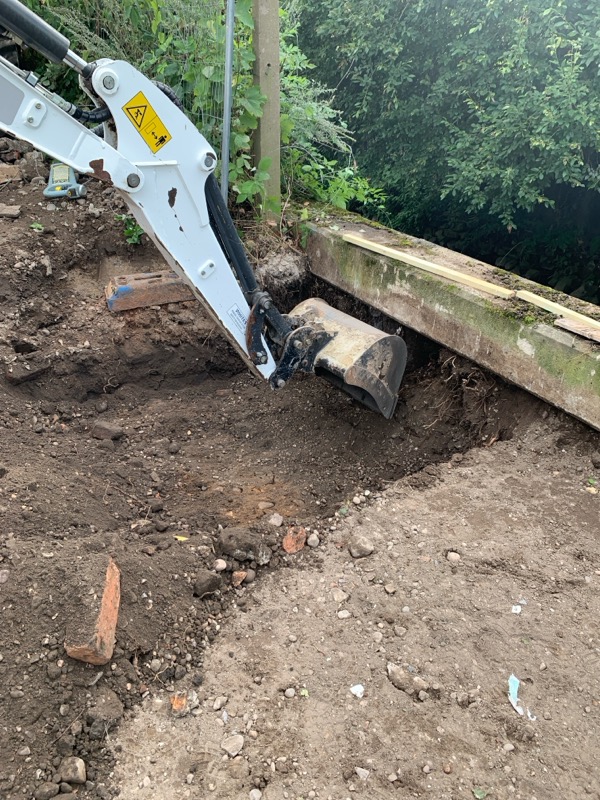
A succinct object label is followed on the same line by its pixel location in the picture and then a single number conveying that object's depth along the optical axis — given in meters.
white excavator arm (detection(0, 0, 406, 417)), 2.63
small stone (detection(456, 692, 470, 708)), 2.37
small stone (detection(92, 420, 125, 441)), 4.03
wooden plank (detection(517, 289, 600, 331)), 3.53
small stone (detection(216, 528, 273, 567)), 3.00
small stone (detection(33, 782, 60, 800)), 2.08
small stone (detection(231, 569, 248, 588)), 2.90
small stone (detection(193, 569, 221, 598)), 2.79
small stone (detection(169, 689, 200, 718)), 2.39
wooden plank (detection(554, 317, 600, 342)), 3.38
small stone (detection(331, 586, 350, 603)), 2.78
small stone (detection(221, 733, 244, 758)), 2.26
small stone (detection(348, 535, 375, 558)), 2.99
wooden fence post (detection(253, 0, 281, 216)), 4.45
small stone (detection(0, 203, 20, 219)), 5.04
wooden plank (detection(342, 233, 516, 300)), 3.86
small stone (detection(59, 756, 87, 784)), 2.13
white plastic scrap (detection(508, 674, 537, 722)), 2.35
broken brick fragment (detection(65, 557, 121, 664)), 2.36
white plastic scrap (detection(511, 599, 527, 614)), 2.71
